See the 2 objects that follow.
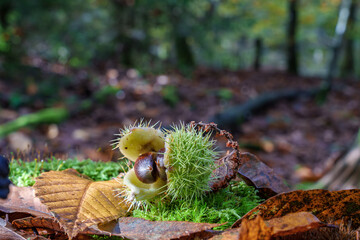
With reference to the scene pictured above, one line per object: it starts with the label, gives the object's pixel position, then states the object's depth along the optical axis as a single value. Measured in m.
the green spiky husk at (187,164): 0.38
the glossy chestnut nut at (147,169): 0.38
